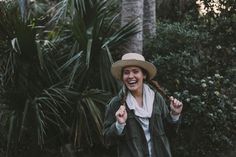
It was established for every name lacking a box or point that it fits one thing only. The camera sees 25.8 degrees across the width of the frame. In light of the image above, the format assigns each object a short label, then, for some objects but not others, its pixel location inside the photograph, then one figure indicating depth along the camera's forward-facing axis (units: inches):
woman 160.7
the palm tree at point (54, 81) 286.0
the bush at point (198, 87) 289.3
